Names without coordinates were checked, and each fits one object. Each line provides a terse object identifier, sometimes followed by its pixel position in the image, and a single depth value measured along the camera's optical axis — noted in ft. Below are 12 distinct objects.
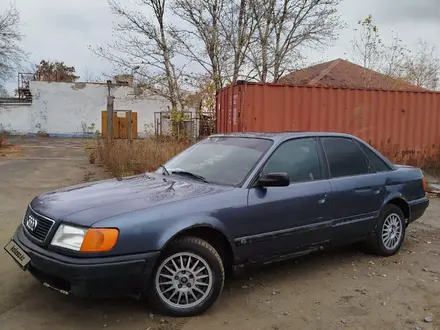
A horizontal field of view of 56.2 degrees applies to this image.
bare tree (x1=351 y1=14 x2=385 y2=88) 53.98
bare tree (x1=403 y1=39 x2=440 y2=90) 60.75
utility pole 42.24
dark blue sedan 9.84
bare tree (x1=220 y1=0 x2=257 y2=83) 52.39
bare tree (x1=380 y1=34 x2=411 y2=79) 57.72
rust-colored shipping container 32.14
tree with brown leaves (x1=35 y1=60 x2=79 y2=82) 136.79
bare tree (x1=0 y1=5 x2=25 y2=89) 76.33
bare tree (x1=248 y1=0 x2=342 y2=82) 53.47
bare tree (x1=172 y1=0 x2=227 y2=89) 51.80
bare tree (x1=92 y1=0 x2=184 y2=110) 55.11
